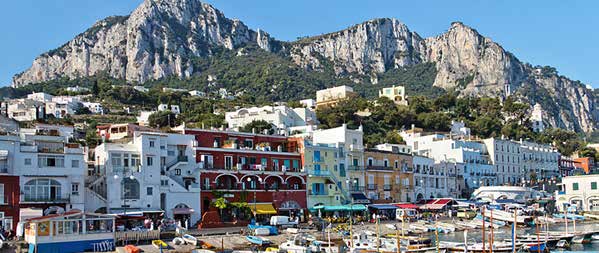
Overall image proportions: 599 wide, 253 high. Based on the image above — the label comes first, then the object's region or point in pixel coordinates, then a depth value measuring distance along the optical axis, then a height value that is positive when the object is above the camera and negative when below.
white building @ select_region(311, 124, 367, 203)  77.38 +2.52
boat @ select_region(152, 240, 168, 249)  48.06 -4.10
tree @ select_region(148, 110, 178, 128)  112.81 +10.62
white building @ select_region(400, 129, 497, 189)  98.50 +3.38
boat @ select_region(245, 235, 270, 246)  52.32 -4.33
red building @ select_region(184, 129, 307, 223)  64.44 +0.98
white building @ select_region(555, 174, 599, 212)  91.62 -2.46
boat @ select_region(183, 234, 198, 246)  49.91 -3.99
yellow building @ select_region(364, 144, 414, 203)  80.06 +0.35
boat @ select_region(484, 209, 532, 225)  75.56 -4.48
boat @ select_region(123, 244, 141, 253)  44.75 -4.08
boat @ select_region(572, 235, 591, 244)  57.03 -5.28
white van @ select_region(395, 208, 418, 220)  74.19 -3.67
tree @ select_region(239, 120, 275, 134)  105.25 +8.63
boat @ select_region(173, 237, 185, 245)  49.91 -4.04
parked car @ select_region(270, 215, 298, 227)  62.38 -3.57
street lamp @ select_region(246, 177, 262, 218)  65.75 -0.48
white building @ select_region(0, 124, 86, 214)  51.97 +1.42
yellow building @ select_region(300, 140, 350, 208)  72.81 +0.75
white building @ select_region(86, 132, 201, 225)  57.19 +0.65
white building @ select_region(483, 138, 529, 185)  105.81 +2.48
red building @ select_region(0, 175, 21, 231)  50.78 -0.97
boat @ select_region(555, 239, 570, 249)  54.65 -5.40
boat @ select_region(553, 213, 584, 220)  81.96 -4.87
